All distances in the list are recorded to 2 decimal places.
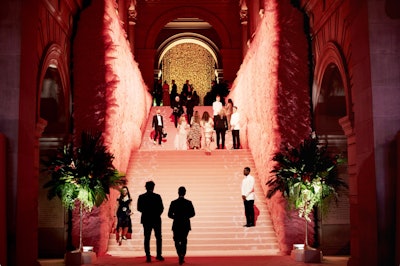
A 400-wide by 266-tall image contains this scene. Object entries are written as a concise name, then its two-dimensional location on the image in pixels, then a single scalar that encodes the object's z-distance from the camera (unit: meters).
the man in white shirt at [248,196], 12.53
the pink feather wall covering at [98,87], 12.05
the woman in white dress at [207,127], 17.66
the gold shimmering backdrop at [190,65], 36.38
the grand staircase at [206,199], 12.49
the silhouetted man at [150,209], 10.02
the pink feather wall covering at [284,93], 12.34
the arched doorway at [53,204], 12.45
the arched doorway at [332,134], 12.86
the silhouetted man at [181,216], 9.72
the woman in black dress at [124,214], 12.05
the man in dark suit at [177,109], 21.95
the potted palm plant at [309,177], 10.86
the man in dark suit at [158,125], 19.06
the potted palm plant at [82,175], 10.62
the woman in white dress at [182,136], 19.27
